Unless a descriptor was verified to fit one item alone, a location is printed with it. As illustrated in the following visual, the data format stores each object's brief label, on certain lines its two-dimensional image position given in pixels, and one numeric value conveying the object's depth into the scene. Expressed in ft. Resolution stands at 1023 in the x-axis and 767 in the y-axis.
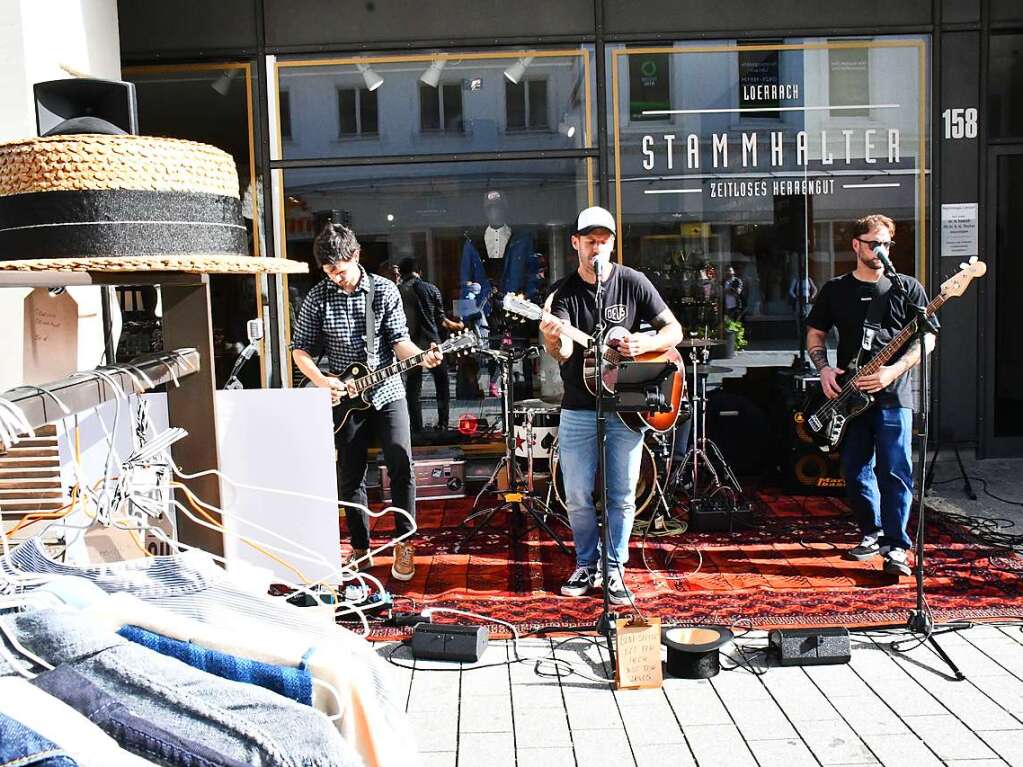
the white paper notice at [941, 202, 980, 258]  24.18
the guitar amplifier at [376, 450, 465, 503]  23.70
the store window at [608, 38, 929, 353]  23.99
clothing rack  7.18
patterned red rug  15.35
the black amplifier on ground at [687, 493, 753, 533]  20.20
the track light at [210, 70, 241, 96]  23.75
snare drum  21.80
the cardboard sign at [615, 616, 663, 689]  12.62
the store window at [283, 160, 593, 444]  24.08
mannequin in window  24.36
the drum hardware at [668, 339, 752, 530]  20.31
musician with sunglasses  16.78
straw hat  5.22
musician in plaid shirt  16.44
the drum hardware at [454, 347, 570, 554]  19.66
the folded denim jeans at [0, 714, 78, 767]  3.27
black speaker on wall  5.81
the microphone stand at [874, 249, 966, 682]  13.07
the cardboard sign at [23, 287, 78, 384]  6.13
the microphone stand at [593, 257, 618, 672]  13.34
